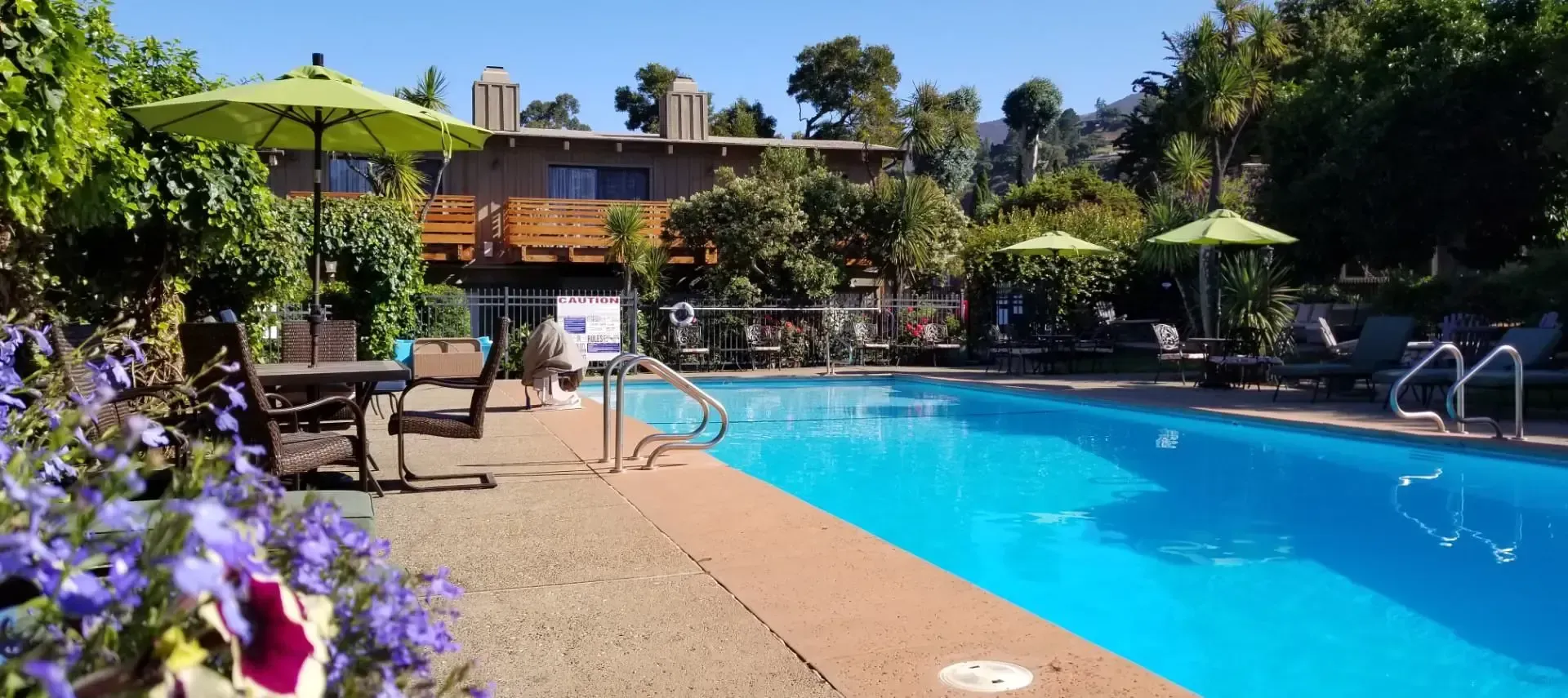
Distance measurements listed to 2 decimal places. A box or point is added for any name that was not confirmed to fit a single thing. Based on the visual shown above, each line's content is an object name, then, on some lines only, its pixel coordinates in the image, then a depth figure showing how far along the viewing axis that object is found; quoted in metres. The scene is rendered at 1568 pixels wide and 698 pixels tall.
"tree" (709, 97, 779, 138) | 38.72
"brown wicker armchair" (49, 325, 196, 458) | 3.69
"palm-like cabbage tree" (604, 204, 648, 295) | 19.88
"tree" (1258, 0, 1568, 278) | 15.09
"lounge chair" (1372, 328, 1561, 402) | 10.18
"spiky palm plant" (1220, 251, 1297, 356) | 14.02
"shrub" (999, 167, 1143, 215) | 34.88
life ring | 17.47
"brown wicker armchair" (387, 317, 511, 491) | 5.72
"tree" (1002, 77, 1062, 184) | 59.66
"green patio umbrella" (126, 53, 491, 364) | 5.77
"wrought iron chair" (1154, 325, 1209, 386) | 14.76
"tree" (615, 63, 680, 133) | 47.81
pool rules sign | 15.73
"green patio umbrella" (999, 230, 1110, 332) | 16.94
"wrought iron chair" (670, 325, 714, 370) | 18.14
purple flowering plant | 0.90
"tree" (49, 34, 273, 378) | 6.95
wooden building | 22.53
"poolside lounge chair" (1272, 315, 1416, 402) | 11.72
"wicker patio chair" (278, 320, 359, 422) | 7.91
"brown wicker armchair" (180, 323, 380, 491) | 4.22
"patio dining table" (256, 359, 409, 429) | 5.24
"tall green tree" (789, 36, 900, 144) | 42.44
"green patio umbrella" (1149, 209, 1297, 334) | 13.73
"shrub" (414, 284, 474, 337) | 16.58
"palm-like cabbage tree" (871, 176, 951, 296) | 20.03
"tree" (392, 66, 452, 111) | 20.88
